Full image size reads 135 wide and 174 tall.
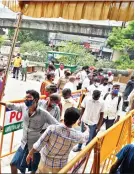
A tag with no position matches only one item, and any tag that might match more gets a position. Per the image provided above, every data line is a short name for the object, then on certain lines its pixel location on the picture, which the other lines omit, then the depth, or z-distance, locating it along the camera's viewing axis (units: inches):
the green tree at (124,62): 957.8
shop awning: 146.3
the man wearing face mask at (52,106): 150.8
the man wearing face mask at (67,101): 194.6
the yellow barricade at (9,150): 178.7
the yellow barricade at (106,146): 109.5
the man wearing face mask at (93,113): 203.8
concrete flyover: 1061.1
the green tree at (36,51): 1050.7
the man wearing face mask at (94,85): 285.7
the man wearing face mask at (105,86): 297.5
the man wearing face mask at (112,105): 236.1
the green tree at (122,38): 933.2
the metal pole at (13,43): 176.2
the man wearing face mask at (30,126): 136.3
